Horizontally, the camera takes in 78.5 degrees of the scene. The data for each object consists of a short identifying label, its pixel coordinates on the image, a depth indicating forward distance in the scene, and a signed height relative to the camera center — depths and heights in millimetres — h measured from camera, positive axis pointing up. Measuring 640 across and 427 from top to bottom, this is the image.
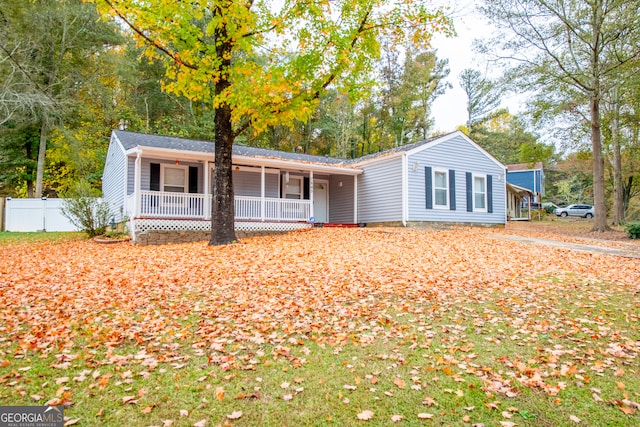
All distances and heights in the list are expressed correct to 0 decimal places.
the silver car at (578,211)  33906 +1014
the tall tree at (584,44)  14953 +7286
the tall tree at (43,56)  17797 +8511
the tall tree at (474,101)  37625 +11730
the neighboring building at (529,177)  36906 +4446
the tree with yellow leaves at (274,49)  8984 +4319
